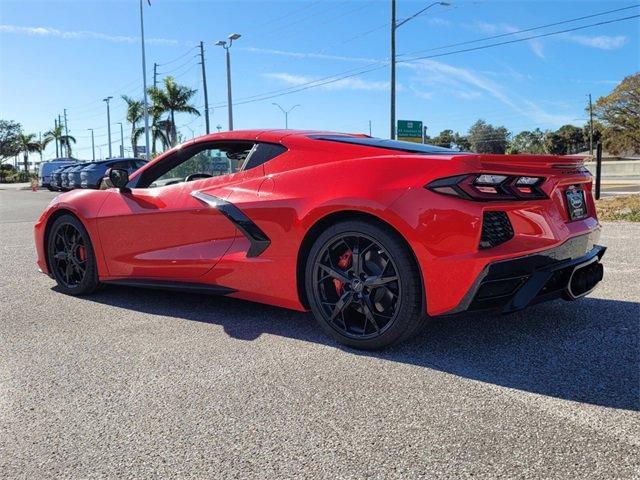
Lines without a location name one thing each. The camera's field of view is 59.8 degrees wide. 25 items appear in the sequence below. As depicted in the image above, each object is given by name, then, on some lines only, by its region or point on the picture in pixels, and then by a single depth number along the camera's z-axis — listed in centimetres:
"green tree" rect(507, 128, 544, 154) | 10494
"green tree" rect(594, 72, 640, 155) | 6167
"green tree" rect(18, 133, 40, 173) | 8548
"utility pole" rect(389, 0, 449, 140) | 2275
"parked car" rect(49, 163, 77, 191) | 2551
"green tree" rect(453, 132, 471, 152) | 11145
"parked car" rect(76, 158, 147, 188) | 2045
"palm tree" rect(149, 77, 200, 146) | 5016
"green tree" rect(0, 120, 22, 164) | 8344
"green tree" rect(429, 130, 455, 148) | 11770
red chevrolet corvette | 284
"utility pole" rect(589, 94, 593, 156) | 6923
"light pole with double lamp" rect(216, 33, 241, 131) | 3098
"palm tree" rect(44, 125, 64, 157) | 8744
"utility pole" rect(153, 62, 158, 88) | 5368
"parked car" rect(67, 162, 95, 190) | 2255
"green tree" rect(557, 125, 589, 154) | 10188
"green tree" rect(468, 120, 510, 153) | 11250
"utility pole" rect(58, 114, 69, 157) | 8966
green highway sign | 3328
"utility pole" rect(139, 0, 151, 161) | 3594
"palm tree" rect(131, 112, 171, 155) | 5116
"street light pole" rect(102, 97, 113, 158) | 6450
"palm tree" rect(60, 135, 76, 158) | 8956
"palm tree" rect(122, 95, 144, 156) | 5781
